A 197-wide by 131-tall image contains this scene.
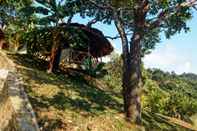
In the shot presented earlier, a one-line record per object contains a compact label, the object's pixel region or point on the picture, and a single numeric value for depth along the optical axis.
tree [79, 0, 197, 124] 5.43
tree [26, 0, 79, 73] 8.92
